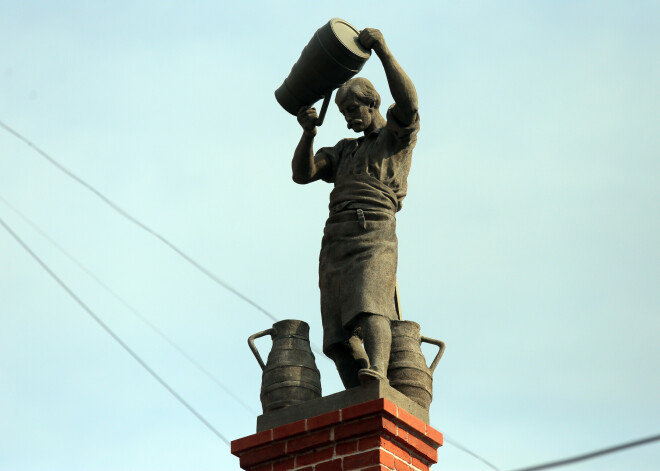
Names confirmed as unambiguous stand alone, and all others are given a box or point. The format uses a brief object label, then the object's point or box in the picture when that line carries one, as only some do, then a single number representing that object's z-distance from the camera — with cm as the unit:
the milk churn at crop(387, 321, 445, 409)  1818
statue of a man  1819
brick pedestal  1703
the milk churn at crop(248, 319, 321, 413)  1824
